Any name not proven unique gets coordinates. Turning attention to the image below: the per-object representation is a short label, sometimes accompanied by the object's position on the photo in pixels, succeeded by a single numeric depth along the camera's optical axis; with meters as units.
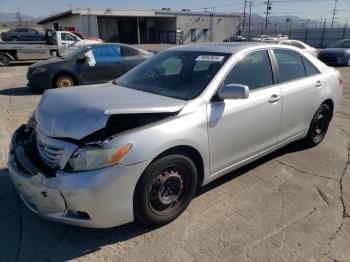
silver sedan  2.62
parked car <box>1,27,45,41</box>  25.73
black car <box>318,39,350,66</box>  16.98
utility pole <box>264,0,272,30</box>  65.25
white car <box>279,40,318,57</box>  14.64
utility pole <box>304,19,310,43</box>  43.88
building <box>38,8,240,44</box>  47.50
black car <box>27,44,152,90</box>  9.43
